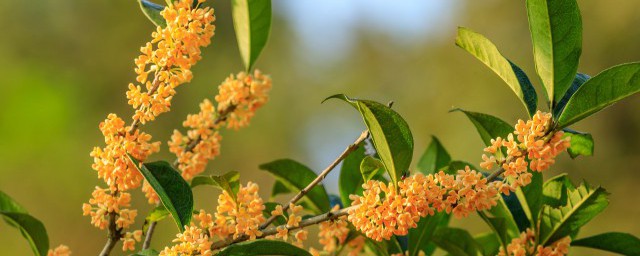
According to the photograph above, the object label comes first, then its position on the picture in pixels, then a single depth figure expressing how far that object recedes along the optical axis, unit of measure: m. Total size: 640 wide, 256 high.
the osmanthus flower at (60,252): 1.66
